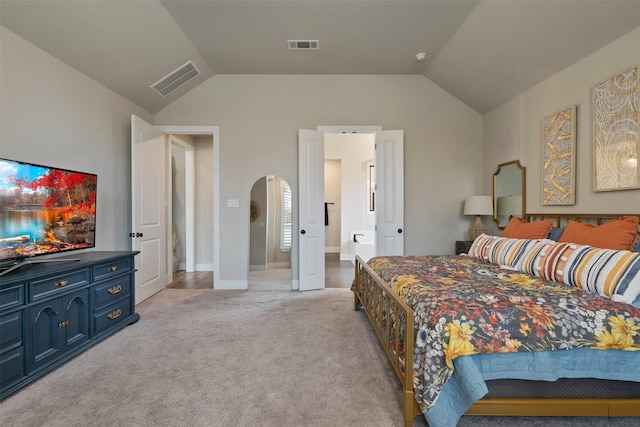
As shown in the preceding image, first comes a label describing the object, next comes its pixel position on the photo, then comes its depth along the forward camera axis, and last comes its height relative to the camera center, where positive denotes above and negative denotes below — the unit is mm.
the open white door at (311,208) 4238 +65
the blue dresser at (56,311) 1820 -745
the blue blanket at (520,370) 1372 -787
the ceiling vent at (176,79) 3747 +1802
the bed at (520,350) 1394 -694
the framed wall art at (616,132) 2295 +667
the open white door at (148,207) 3537 +86
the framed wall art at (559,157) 2848 +563
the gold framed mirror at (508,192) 3590 +255
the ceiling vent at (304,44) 3487 +2073
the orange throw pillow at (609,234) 2109 -179
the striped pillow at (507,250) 2434 -354
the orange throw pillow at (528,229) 2822 -183
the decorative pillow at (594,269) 1690 -383
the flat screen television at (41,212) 2012 +13
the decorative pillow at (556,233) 2748 -210
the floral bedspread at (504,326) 1400 -577
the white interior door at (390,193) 4227 +280
